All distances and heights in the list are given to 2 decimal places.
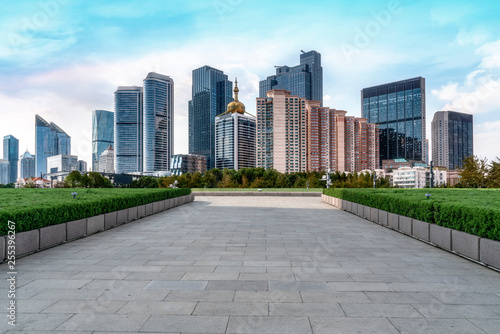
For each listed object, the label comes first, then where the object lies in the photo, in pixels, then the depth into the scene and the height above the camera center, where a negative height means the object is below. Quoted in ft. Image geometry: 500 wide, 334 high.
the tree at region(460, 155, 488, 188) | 101.09 -0.92
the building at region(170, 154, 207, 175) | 594.24 +16.36
